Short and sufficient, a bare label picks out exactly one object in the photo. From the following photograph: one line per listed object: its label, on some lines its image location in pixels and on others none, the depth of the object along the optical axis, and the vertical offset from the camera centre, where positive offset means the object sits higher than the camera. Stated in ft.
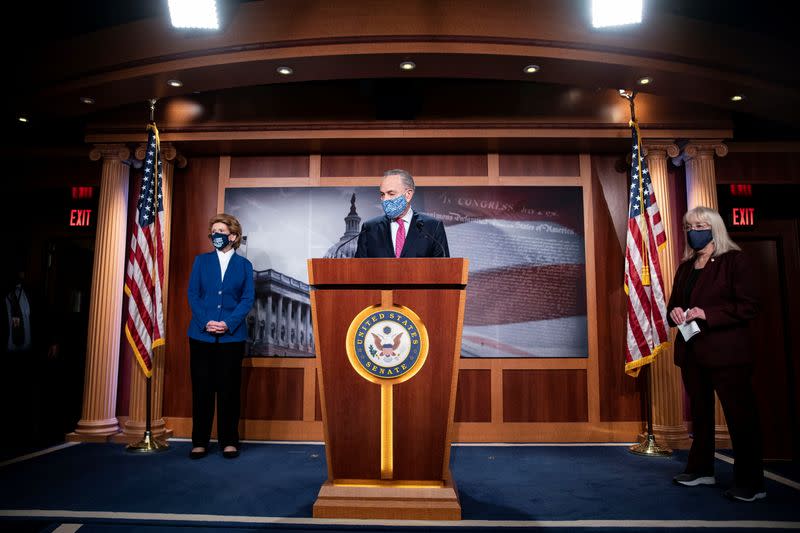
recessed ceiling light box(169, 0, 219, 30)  11.22 +7.14
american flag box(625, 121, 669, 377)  12.44 +1.28
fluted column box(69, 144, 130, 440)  13.55 +0.46
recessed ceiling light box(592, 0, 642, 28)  10.71 +6.99
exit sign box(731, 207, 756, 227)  15.03 +3.34
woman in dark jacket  8.34 -0.36
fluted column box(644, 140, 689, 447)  13.03 -1.54
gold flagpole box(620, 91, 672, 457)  12.23 -1.98
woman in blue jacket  11.64 -0.46
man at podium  7.58 +1.50
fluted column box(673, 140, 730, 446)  13.80 +4.42
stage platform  7.22 -3.10
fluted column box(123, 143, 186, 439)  13.38 -2.28
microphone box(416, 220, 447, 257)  7.49 +1.39
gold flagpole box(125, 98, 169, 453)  12.30 -3.16
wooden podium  6.66 -0.71
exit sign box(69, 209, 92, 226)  16.65 +3.50
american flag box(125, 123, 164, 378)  12.83 +1.34
